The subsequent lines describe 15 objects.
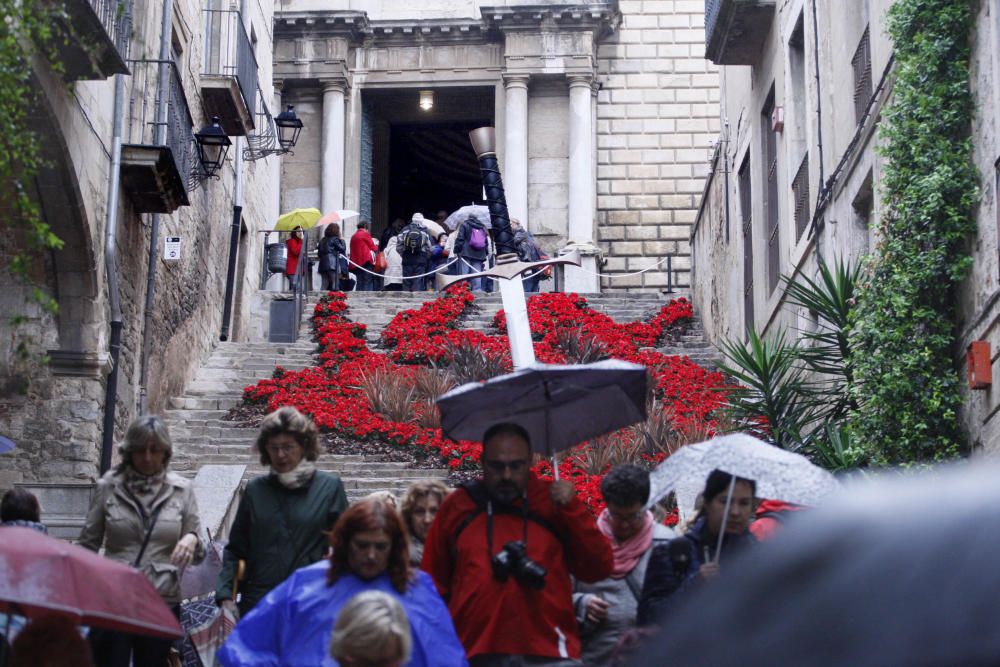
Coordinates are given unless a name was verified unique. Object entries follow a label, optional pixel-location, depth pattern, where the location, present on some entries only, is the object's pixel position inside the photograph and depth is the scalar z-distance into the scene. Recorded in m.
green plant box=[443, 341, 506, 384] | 19.00
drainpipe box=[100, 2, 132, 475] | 15.41
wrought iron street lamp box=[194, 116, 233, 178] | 18.62
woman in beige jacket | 7.32
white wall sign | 18.17
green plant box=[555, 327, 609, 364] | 20.18
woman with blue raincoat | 5.80
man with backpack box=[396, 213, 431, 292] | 27.42
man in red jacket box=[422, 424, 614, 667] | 6.13
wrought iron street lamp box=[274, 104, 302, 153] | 23.69
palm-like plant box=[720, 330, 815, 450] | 13.06
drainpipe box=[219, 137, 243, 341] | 23.67
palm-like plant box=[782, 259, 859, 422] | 12.78
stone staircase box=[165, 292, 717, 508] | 15.65
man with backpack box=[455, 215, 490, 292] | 26.38
